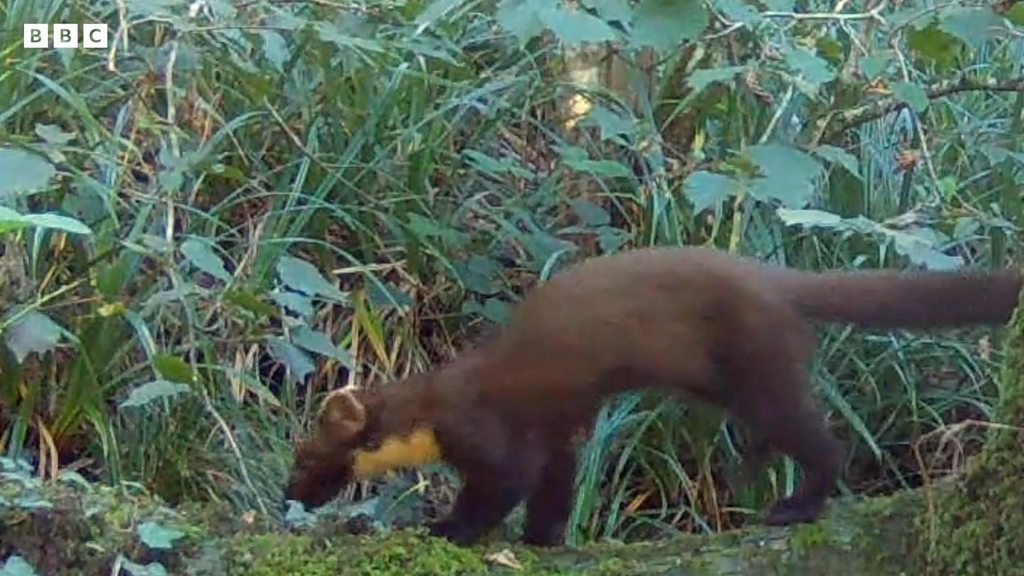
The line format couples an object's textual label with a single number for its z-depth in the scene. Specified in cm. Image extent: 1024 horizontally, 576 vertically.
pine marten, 591
